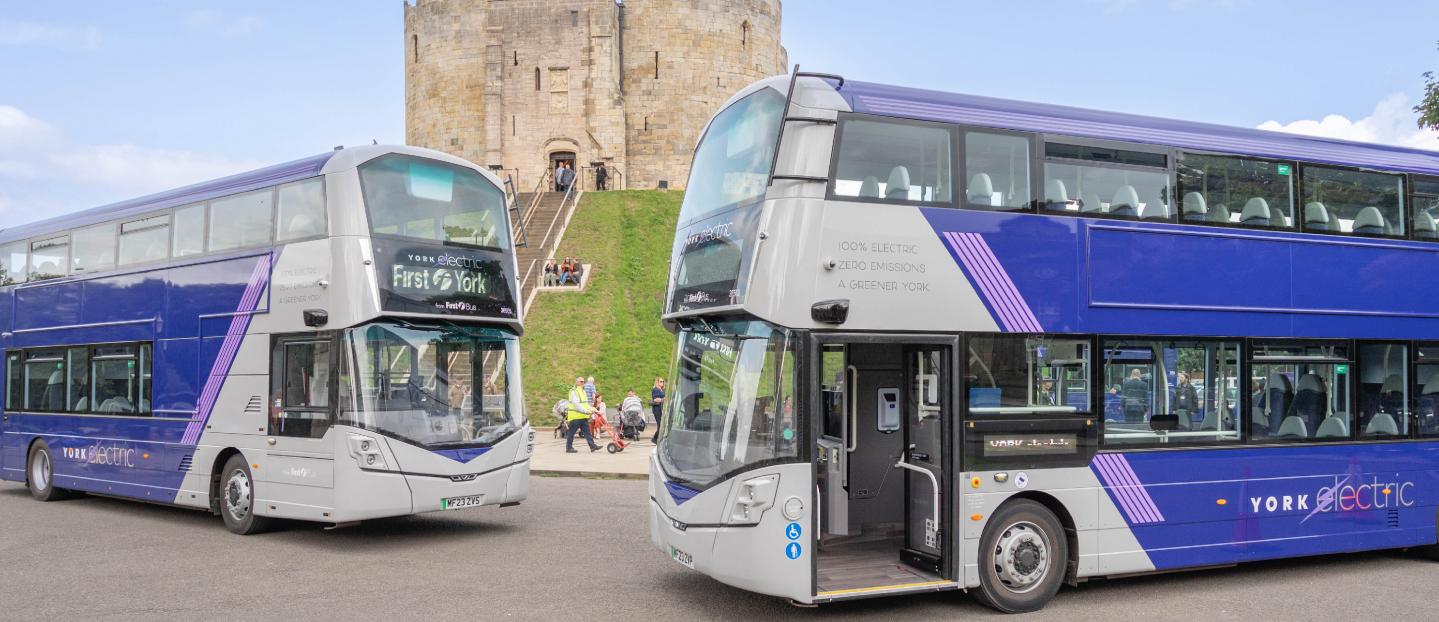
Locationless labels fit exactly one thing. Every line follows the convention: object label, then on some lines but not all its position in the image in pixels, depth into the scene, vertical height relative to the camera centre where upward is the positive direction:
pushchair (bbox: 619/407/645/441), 21.88 -1.60
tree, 19.06 +4.25
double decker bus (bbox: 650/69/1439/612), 7.50 -0.04
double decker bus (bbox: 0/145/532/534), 10.86 +0.00
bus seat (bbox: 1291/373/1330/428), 9.25 -0.49
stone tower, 54.84 +13.98
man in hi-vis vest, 20.48 -1.35
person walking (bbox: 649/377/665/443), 22.59 -1.16
